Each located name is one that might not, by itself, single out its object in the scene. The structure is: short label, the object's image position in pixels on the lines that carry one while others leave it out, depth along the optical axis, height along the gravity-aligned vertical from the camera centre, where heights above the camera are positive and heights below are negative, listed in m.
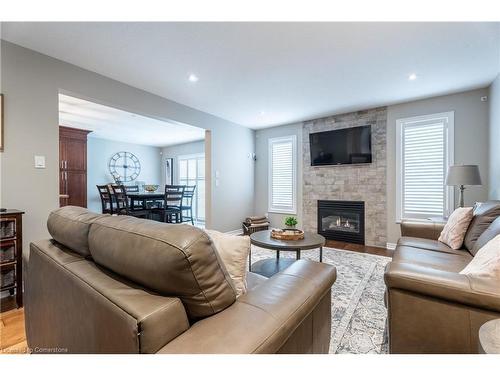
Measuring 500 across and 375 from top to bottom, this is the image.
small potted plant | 2.91 -0.48
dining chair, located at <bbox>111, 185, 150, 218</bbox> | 4.50 -0.39
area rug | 1.55 -1.06
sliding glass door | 7.07 +0.20
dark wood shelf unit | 2.02 -0.53
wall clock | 6.73 +0.51
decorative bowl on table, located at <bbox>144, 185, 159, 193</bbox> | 5.71 -0.11
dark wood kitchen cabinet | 4.93 +0.39
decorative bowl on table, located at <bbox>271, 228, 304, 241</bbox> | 2.56 -0.57
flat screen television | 4.13 +0.67
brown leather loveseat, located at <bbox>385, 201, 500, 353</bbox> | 1.07 -0.61
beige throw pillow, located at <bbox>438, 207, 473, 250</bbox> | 2.21 -0.44
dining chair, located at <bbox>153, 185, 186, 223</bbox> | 4.93 -0.45
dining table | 4.72 -0.28
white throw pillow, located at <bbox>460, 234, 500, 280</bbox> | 1.15 -0.42
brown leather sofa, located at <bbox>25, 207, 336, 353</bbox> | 0.69 -0.41
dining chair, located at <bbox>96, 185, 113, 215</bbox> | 4.73 -0.30
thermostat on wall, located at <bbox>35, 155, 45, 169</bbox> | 2.37 +0.23
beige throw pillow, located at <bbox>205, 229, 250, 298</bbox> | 1.04 -0.33
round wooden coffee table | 2.34 -0.63
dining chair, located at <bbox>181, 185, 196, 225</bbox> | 5.91 -0.52
